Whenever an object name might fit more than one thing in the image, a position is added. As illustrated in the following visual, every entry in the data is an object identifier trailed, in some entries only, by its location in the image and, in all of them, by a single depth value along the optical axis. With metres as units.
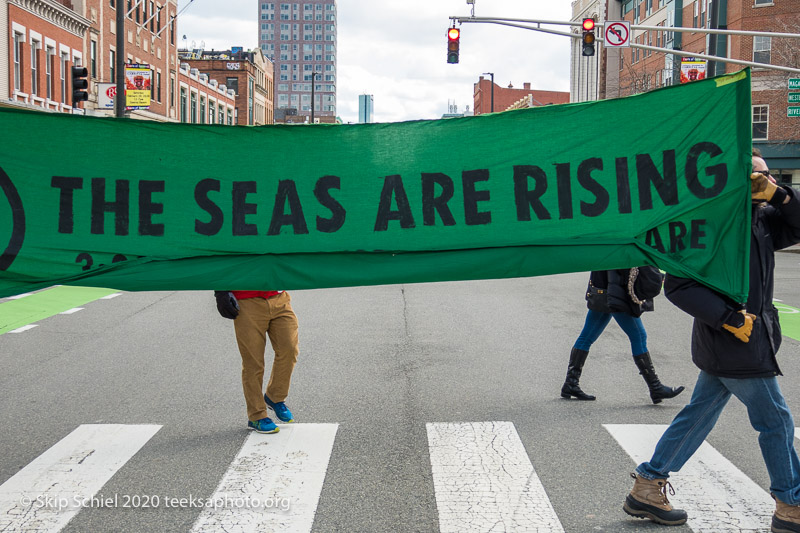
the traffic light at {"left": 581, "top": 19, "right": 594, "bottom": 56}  20.95
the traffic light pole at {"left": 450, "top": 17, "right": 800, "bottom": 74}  18.66
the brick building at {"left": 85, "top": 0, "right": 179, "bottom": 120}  43.06
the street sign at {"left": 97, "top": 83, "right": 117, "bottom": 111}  28.03
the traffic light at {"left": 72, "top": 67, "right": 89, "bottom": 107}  22.50
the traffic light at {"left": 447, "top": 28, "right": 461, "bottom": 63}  22.44
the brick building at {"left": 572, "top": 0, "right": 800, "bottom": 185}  40.62
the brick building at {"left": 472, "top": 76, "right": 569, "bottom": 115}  121.56
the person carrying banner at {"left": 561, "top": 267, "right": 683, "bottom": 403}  6.97
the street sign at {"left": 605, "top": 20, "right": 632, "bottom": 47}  19.92
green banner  5.11
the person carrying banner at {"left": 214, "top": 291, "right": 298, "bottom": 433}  6.04
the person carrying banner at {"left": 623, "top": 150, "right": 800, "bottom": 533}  4.21
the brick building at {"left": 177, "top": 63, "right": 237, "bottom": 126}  60.62
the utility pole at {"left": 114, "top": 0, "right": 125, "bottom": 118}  23.77
